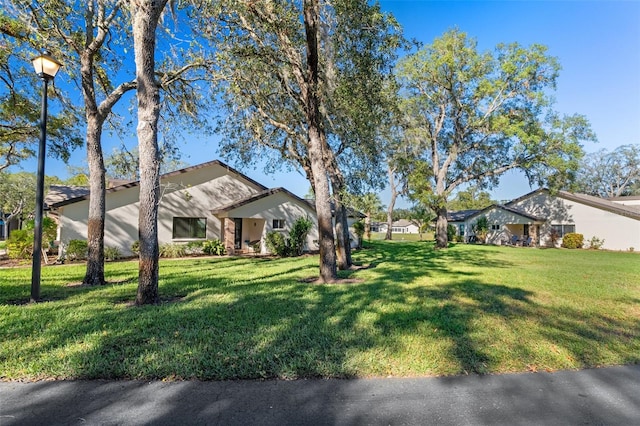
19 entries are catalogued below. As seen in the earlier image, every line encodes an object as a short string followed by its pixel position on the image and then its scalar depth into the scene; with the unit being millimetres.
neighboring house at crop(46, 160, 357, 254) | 14969
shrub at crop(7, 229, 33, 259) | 13516
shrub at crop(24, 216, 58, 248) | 14039
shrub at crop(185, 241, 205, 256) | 16642
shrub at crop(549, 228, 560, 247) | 28031
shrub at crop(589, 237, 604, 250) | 25047
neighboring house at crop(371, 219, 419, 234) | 82125
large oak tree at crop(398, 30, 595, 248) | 21953
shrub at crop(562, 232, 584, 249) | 25688
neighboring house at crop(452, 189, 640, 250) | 24469
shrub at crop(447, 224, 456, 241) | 33094
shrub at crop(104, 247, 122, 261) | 14223
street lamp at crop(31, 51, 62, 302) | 6113
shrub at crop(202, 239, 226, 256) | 16734
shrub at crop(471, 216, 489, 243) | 31350
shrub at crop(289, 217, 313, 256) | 16969
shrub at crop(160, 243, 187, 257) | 15719
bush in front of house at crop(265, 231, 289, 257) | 16562
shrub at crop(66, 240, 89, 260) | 13422
